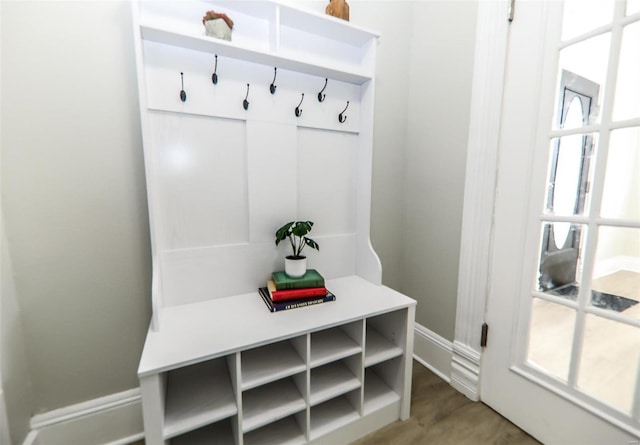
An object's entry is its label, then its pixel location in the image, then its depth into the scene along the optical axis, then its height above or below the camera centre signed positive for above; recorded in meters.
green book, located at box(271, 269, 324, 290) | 1.20 -0.41
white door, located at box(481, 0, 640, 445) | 0.96 -0.15
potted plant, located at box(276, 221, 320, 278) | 1.23 -0.25
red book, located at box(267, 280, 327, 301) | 1.17 -0.45
